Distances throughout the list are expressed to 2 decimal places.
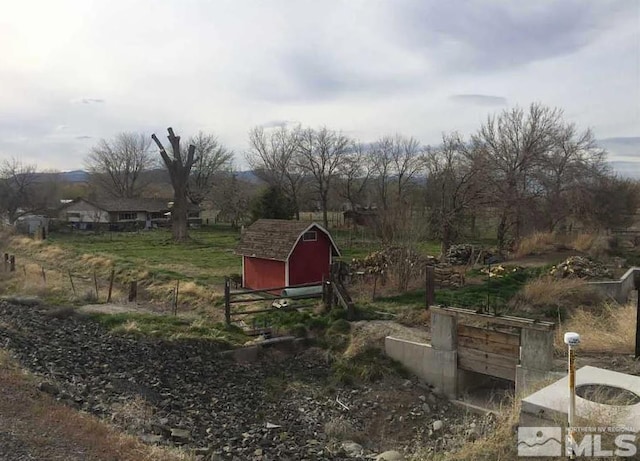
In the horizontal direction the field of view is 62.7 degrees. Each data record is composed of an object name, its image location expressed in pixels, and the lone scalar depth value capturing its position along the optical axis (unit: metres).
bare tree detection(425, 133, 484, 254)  27.09
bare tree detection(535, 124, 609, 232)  30.98
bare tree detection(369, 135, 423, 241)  50.75
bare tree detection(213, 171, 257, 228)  54.53
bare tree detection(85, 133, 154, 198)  77.88
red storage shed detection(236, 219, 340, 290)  20.05
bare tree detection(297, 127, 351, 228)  50.06
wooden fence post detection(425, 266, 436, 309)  15.30
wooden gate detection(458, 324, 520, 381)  10.63
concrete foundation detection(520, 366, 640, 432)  5.46
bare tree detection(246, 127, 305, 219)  52.97
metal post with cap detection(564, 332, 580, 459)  5.11
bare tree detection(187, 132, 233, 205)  68.75
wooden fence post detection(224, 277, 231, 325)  14.33
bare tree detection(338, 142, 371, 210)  51.12
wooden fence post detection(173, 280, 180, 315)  16.32
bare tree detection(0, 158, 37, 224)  58.62
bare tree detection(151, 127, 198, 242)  41.03
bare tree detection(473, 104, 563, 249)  28.50
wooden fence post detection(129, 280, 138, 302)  18.28
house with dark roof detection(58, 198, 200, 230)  56.91
